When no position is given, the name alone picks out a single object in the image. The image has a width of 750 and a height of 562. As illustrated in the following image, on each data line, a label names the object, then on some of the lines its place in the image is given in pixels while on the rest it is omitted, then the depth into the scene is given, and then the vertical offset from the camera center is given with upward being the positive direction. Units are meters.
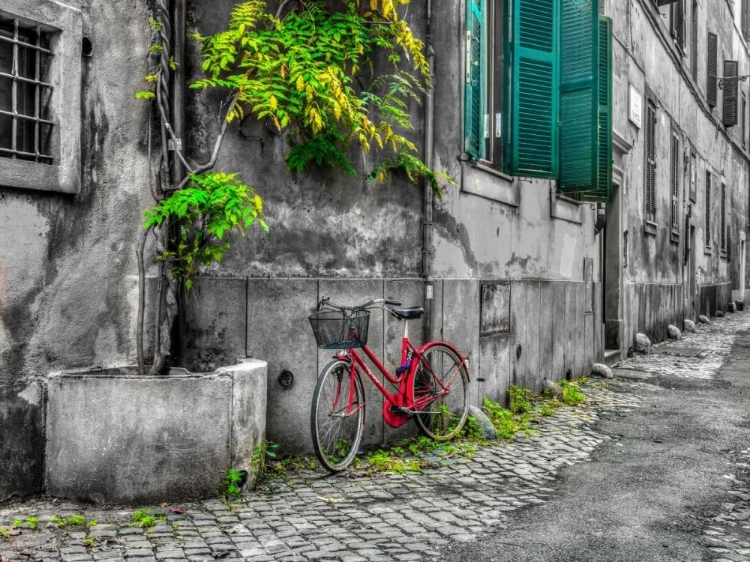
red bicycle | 5.44 -0.80
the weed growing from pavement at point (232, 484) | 4.83 -1.22
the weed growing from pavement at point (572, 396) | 8.91 -1.26
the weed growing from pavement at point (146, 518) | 4.31 -1.29
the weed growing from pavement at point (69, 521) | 4.29 -1.29
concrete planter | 4.62 -0.90
